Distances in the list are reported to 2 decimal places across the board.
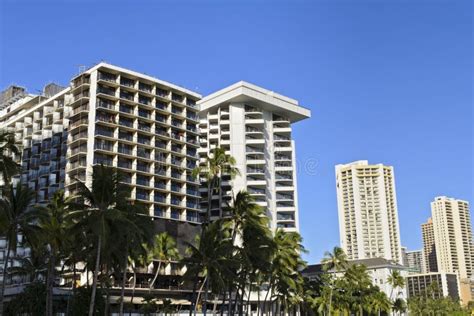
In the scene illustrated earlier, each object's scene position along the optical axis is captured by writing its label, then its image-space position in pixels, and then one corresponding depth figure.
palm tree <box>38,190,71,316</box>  52.25
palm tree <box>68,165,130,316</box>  48.58
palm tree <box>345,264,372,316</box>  116.50
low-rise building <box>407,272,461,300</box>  191.88
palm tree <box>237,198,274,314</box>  66.88
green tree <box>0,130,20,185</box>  42.47
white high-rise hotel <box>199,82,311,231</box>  124.94
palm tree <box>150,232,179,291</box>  85.25
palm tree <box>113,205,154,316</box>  49.72
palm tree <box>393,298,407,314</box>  132.12
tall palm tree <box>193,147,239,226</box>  71.44
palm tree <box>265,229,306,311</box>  81.81
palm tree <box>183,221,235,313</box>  61.19
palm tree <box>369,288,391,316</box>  120.06
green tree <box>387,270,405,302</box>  131.75
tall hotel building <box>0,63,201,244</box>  102.69
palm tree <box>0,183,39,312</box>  50.84
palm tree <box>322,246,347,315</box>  111.38
